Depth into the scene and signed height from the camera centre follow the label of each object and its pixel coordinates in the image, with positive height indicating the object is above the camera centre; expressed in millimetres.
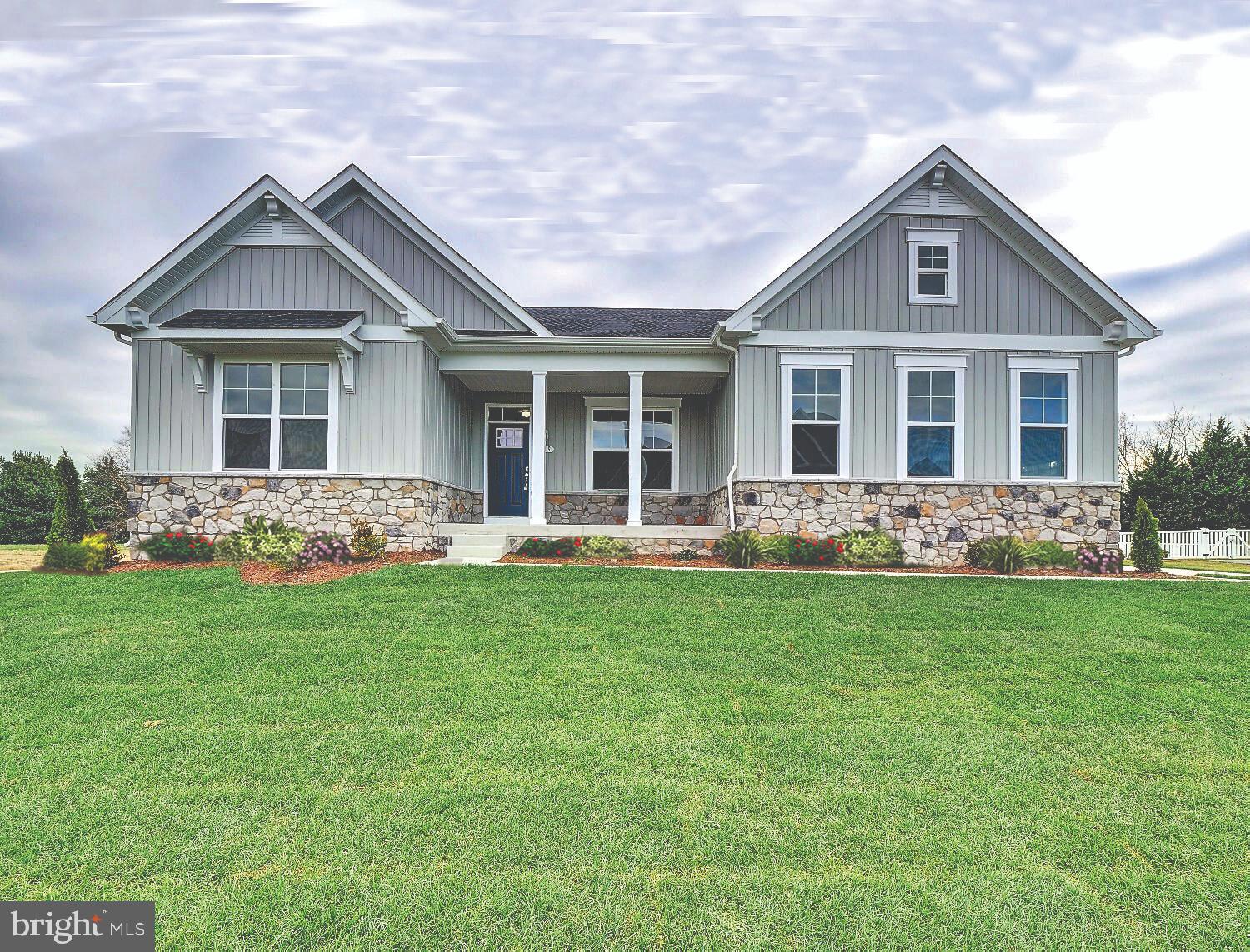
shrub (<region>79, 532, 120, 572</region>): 9758 -963
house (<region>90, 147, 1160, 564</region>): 11125 +1961
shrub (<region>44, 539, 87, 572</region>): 9719 -1014
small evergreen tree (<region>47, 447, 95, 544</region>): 10352 -349
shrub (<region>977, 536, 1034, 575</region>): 10555 -917
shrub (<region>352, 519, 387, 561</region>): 10398 -816
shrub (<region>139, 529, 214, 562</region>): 10508 -947
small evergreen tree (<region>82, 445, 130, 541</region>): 21859 -160
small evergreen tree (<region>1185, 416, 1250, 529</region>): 20688 +517
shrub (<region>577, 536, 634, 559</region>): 11266 -940
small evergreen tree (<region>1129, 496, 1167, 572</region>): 10977 -749
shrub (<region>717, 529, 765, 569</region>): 10555 -854
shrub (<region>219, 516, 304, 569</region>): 9672 -813
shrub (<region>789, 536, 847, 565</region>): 10781 -914
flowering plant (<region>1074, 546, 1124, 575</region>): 10867 -1038
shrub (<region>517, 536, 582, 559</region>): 11172 -930
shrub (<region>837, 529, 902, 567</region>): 10875 -882
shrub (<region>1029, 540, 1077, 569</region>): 10906 -941
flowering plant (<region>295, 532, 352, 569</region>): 9867 -913
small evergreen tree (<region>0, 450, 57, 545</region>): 19734 -521
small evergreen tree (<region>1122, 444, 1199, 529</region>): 21031 +314
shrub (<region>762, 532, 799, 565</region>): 10719 -876
